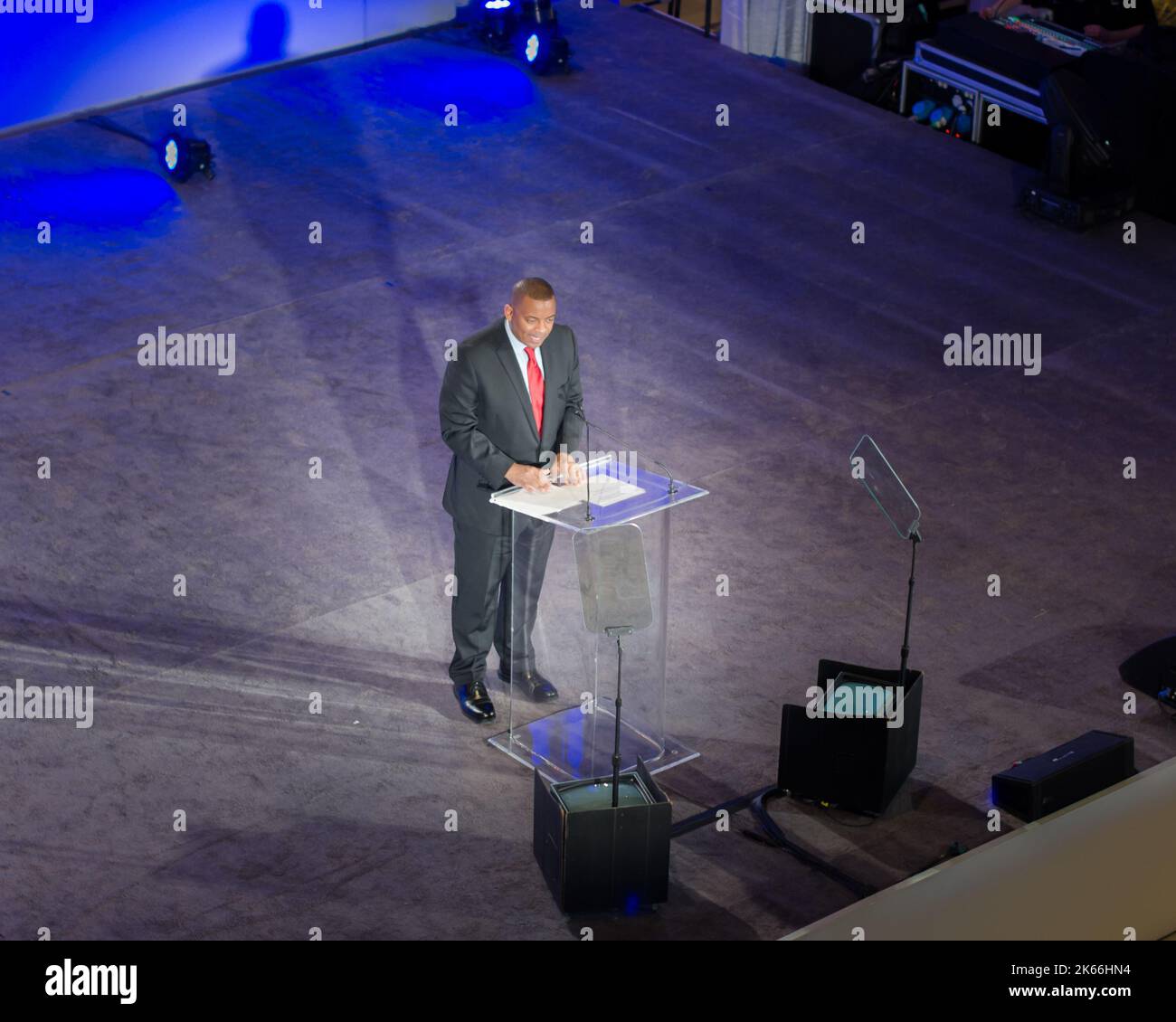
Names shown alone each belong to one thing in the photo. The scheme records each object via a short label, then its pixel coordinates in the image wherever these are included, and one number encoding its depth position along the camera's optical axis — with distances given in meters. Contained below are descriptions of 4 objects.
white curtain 12.41
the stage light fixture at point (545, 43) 12.31
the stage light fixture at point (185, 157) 10.70
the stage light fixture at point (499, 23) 12.50
